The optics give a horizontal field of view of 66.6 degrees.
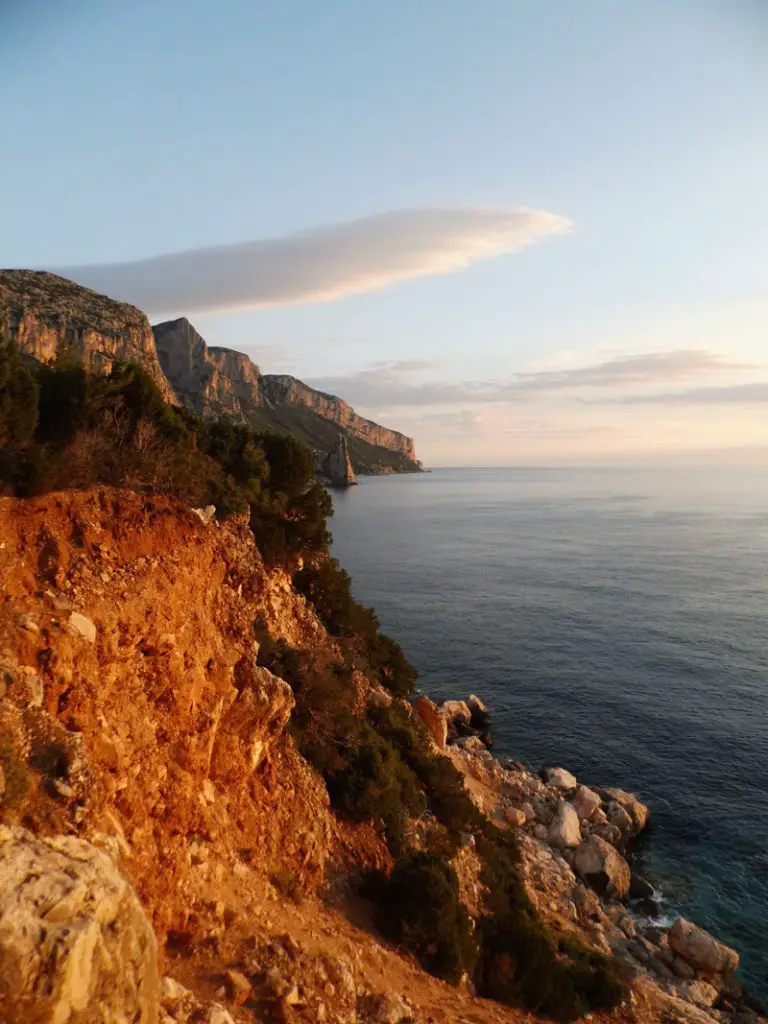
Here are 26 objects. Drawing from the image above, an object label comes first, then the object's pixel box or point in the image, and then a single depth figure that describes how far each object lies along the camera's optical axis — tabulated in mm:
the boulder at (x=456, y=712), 35031
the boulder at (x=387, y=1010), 11602
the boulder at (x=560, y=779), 29281
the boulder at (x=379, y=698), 23750
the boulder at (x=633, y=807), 27234
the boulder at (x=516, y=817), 26266
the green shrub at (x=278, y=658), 18922
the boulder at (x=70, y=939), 6016
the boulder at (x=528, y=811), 26844
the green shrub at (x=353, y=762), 17703
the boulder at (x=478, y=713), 36688
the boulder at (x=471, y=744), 31734
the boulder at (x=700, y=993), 18531
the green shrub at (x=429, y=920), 14773
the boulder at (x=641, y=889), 23641
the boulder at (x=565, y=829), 25484
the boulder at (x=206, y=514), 18047
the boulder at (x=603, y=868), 23531
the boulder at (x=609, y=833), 25781
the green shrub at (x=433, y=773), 20881
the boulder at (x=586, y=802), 27250
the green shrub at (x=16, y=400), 13508
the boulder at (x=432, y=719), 28203
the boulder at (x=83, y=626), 11227
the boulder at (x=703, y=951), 19750
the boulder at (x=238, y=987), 9977
